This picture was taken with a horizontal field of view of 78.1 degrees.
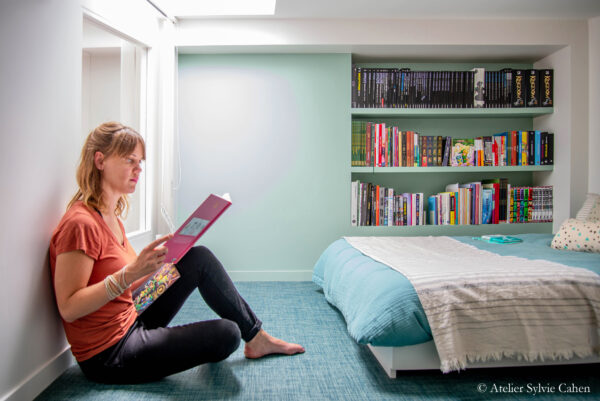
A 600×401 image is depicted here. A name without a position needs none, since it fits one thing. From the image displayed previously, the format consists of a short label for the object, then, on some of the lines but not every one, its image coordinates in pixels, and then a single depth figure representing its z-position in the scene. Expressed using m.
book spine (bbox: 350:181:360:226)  3.05
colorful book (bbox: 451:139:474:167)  3.07
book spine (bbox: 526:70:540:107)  3.04
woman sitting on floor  1.21
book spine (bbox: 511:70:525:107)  3.03
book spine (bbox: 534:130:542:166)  3.06
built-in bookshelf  3.05
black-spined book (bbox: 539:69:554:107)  3.04
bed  1.42
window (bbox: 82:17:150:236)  2.69
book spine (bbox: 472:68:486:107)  3.01
